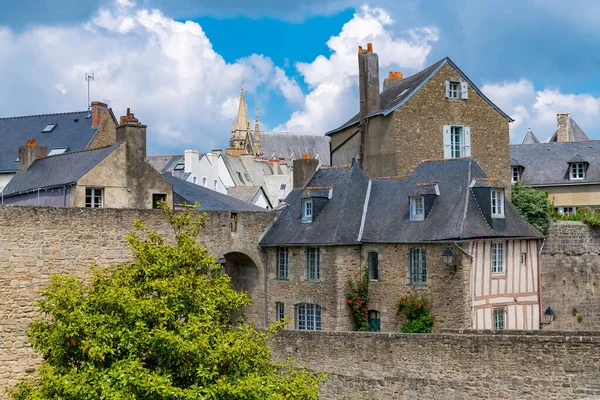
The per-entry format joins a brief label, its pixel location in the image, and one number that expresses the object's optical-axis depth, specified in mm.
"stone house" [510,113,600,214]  35219
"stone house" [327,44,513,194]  25250
